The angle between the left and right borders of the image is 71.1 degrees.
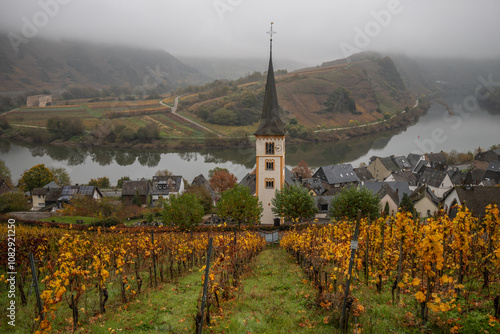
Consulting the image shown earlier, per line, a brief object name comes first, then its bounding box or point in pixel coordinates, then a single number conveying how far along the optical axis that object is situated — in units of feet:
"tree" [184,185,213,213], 139.03
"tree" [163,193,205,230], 94.79
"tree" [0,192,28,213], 145.17
